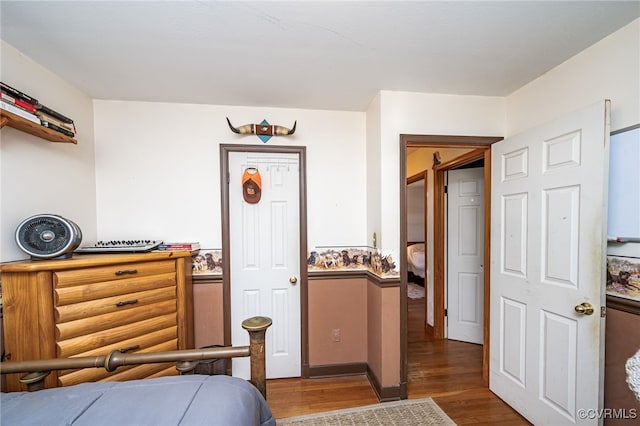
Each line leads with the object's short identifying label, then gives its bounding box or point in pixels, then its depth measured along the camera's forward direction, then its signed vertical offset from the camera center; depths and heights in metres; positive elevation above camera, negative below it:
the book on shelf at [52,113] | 1.49 +0.57
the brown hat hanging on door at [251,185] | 2.27 +0.20
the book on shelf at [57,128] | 1.51 +0.49
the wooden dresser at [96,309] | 1.36 -0.59
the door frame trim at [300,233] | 2.29 -0.23
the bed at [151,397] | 0.90 -0.71
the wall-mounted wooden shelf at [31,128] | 1.30 +0.46
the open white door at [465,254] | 2.98 -0.55
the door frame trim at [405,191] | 2.10 +0.13
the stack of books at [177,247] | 2.01 -0.30
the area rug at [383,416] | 1.82 -1.49
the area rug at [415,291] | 4.88 -1.66
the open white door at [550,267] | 1.42 -0.38
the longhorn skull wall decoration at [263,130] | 2.21 +0.66
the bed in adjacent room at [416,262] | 5.29 -1.12
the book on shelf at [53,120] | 1.51 +0.54
